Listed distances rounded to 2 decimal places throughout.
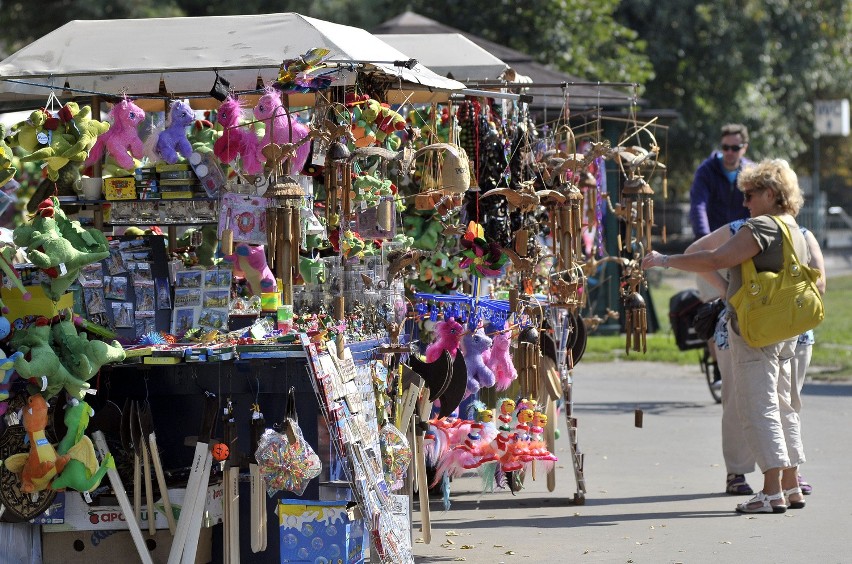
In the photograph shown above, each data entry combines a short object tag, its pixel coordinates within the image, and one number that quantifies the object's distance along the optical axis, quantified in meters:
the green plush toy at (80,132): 11.81
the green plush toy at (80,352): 10.70
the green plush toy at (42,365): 10.47
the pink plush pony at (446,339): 14.09
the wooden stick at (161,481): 11.12
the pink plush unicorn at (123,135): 13.34
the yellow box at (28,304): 10.87
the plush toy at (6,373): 10.40
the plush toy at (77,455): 10.84
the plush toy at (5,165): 11.12
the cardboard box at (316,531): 10.96
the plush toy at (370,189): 13.48
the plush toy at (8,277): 10.60
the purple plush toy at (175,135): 13.02
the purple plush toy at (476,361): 14.29
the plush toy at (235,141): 12.41
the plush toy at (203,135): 13.02
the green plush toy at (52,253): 10.66
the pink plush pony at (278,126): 12.23
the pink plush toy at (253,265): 13.26
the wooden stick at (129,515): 11.09
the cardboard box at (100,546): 11.45
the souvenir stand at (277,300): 10.98
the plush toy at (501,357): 14.57
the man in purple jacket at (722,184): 18.62
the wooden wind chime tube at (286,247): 11.42
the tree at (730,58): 45.62
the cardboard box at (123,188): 12.66
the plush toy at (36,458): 10.64
